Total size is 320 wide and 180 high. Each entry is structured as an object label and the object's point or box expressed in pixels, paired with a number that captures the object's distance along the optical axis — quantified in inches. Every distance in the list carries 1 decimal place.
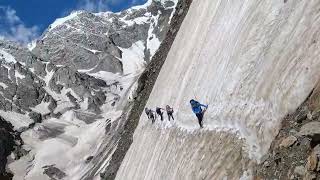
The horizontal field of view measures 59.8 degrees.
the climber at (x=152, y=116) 870.3
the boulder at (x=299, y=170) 297.1
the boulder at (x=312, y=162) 283.4
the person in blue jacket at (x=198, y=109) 518.0
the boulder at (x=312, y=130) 292.4
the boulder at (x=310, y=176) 283.1
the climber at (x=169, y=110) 683.5
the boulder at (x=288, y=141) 321.3
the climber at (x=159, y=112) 769.1
